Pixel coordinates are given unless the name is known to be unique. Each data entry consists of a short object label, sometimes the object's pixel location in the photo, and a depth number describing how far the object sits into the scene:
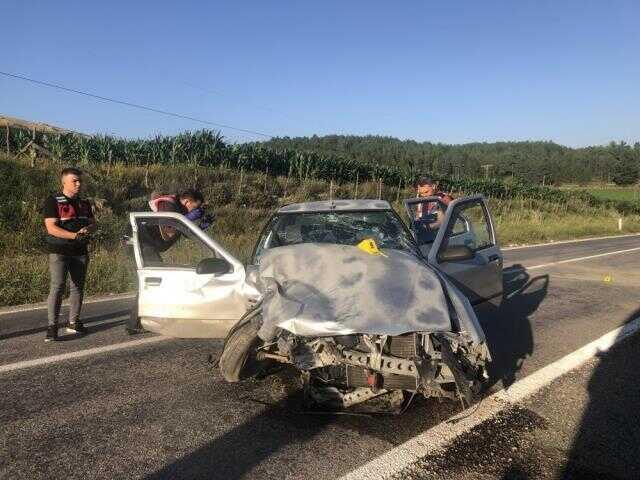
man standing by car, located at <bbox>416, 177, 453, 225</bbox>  6.45
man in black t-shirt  5.74
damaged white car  3.25
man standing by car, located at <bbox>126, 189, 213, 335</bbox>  4.82
